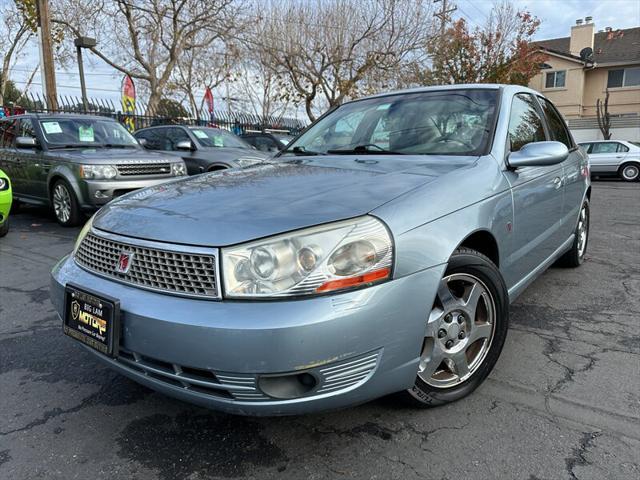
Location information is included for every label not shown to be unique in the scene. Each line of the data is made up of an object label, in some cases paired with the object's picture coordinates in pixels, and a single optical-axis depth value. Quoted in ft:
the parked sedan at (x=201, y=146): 29.07
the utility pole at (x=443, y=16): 69.73
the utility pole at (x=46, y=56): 40.98
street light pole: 43.29
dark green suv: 21.66
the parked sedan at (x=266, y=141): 42.98
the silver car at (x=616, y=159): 56.34
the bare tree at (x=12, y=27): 60.01
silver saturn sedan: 5.63
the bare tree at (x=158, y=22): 67.51
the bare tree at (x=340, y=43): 65.21
